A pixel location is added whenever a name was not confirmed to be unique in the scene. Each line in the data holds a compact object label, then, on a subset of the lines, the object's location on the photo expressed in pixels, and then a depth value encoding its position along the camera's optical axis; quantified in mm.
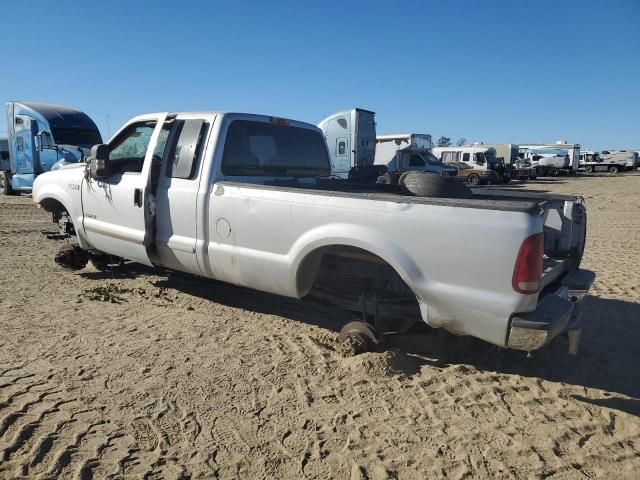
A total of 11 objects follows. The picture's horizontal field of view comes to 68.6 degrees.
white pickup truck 2902
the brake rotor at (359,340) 3787
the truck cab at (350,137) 18500
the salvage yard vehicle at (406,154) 22125
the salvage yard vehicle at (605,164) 51406
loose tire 4219
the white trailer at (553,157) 41469
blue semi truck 15695
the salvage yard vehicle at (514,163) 37044
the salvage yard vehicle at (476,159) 28312
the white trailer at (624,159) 51406
